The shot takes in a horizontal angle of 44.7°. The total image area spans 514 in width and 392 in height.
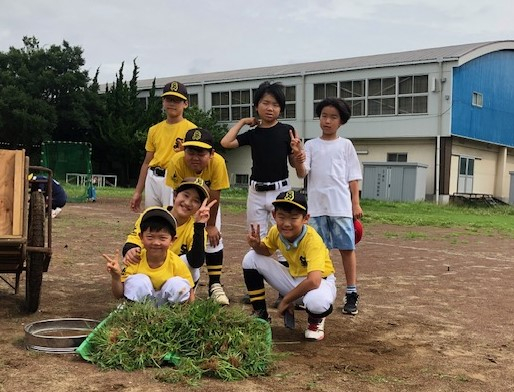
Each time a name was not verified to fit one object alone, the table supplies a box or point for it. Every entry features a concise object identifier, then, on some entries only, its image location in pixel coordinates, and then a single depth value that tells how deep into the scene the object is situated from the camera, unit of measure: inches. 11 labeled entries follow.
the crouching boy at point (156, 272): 149.2
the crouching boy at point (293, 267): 154.9
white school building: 1017.5
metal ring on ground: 132.4
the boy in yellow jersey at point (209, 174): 180.5
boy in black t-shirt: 189.3
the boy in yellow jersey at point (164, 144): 199.9
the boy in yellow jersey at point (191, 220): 166.6
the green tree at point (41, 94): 1235.2
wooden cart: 157.4
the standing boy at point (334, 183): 189.9
